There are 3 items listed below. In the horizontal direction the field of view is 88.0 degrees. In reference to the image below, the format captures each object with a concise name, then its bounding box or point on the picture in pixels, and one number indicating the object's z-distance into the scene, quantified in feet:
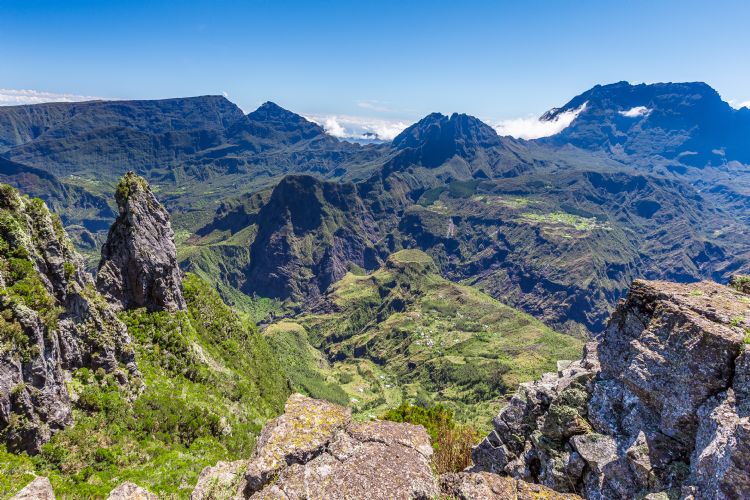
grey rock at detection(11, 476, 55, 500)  63.98
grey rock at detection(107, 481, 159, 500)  69.92
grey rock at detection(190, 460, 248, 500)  73.00
